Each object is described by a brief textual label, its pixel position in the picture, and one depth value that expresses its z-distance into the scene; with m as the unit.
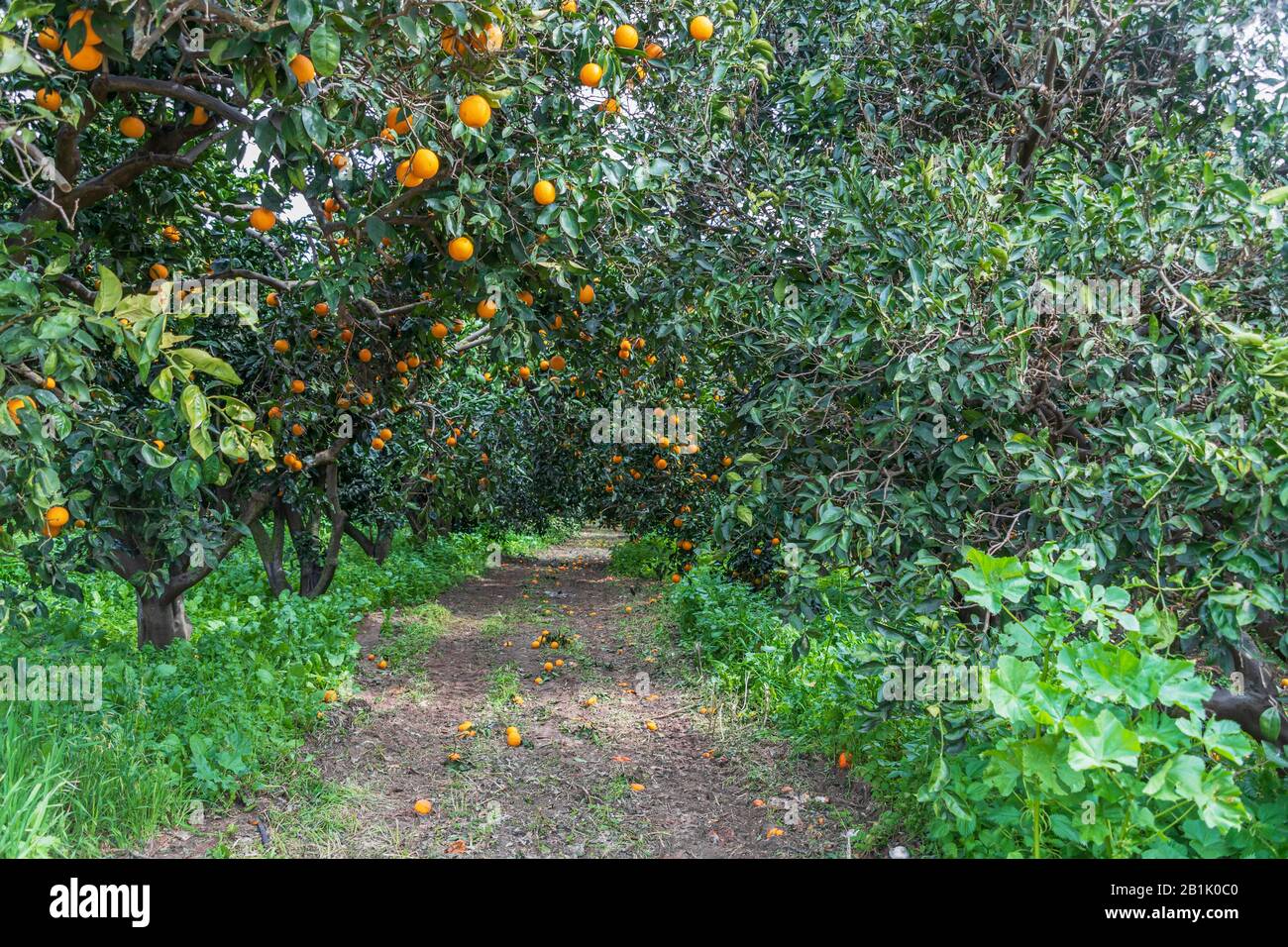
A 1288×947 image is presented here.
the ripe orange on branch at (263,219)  3.01
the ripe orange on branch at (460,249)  2.74
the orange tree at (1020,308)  2.25
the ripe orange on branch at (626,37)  2.70
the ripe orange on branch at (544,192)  2.65
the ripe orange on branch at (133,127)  2.97
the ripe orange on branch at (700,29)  3.02
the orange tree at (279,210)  2.11
